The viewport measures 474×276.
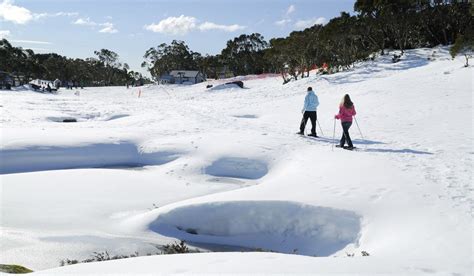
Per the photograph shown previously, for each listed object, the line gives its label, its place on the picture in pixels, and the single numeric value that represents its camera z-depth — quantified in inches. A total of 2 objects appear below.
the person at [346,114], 446.9
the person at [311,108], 535.5
